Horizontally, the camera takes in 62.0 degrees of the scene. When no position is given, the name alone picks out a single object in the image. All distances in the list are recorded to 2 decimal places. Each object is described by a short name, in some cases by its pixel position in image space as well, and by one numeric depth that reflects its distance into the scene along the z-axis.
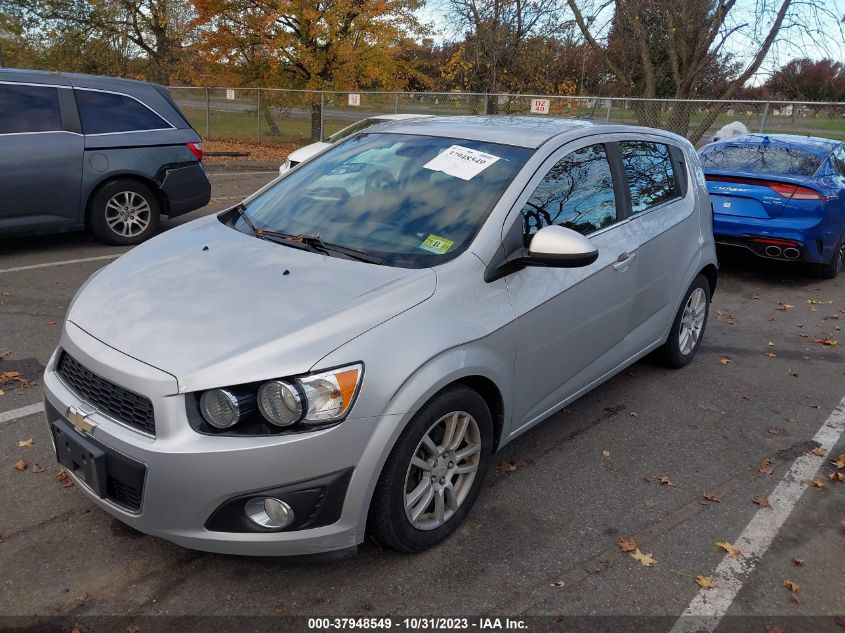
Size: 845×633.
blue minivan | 6.89
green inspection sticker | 3.08
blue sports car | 7.29
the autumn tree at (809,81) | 18.75
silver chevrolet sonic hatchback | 2.40
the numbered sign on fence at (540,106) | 15.98
